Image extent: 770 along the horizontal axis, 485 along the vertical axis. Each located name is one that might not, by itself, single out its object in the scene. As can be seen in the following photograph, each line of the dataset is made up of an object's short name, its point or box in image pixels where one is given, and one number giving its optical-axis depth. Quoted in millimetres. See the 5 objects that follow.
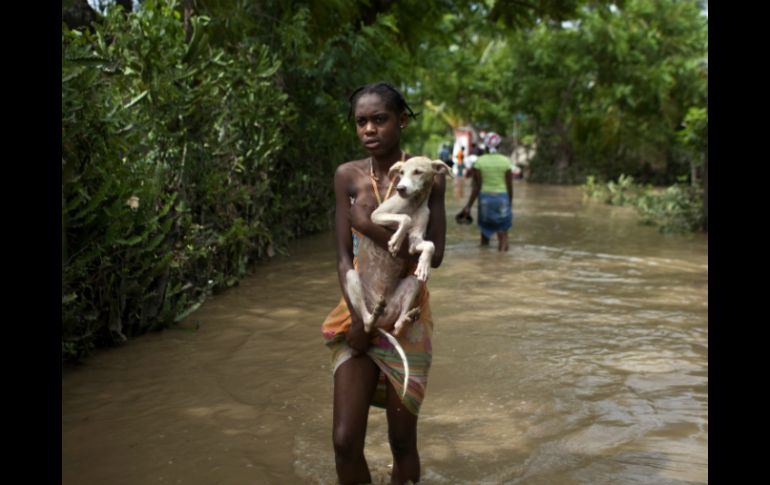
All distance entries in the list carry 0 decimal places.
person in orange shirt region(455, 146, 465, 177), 34744
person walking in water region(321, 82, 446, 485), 3102
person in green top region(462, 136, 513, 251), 11141
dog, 2975
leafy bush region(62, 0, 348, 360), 4797
